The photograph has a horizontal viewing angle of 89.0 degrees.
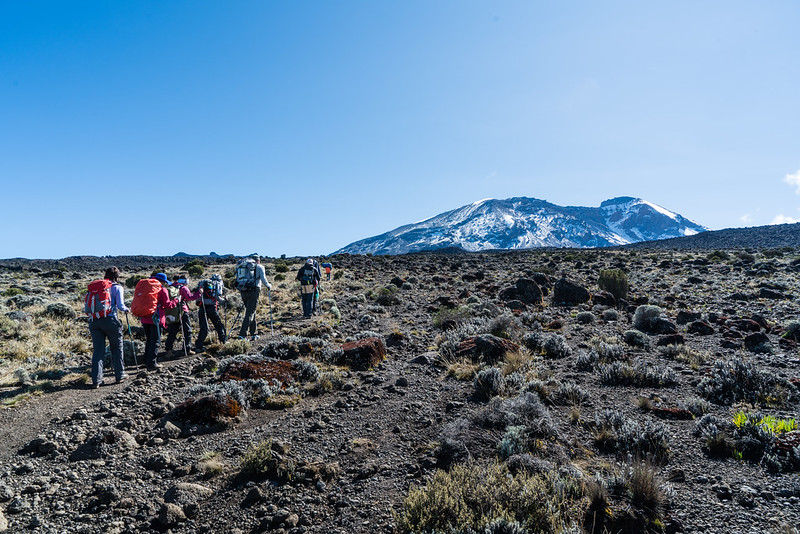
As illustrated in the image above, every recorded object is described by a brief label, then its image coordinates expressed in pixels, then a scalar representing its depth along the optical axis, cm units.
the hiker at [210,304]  932
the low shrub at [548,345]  886
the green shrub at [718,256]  2887
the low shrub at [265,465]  414
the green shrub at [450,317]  1197
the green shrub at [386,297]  1697
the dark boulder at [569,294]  1614
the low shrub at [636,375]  685
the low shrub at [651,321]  1091
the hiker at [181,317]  915
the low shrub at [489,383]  629
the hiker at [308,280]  1375
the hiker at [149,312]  755
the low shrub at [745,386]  582
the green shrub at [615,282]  1730
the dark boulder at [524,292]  1653
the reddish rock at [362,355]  823
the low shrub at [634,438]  445
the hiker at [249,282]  1009
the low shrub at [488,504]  309
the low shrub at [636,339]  948
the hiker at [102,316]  661
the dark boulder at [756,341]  878
